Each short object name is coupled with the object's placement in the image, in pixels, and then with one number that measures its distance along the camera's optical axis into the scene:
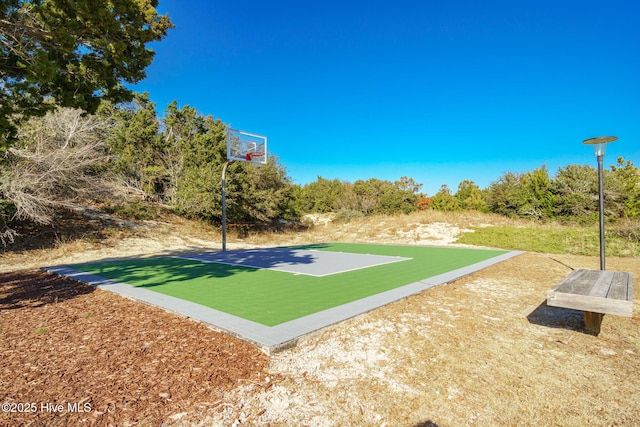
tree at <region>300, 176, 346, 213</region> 34.84
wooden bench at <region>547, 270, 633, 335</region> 3.05
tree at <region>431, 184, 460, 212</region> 31.23
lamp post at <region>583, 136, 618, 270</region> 6.21
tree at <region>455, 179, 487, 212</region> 28.72
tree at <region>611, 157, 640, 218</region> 22.42
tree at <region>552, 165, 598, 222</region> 21.23
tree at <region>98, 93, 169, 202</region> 18.72
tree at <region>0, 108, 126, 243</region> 10.36
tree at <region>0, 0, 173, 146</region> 4.22
